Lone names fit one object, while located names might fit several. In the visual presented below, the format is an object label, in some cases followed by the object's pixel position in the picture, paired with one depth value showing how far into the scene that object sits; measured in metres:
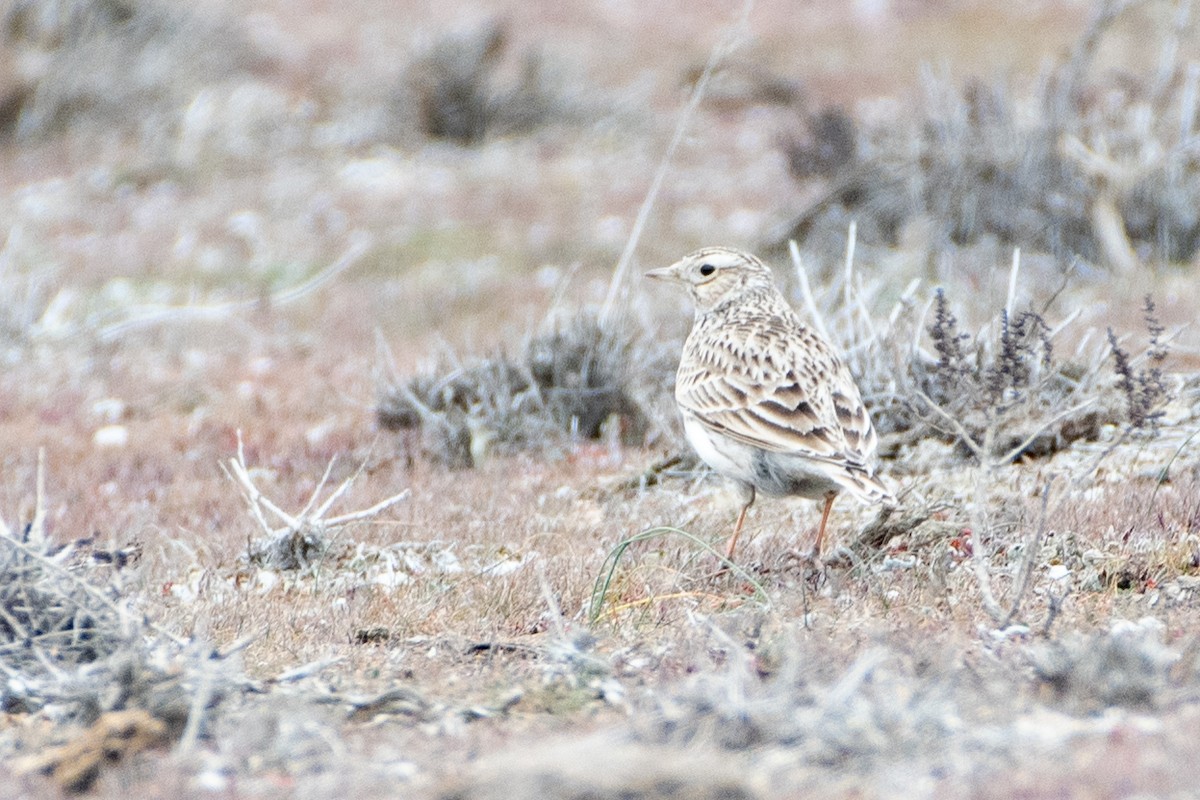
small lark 10.86
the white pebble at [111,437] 18.58
